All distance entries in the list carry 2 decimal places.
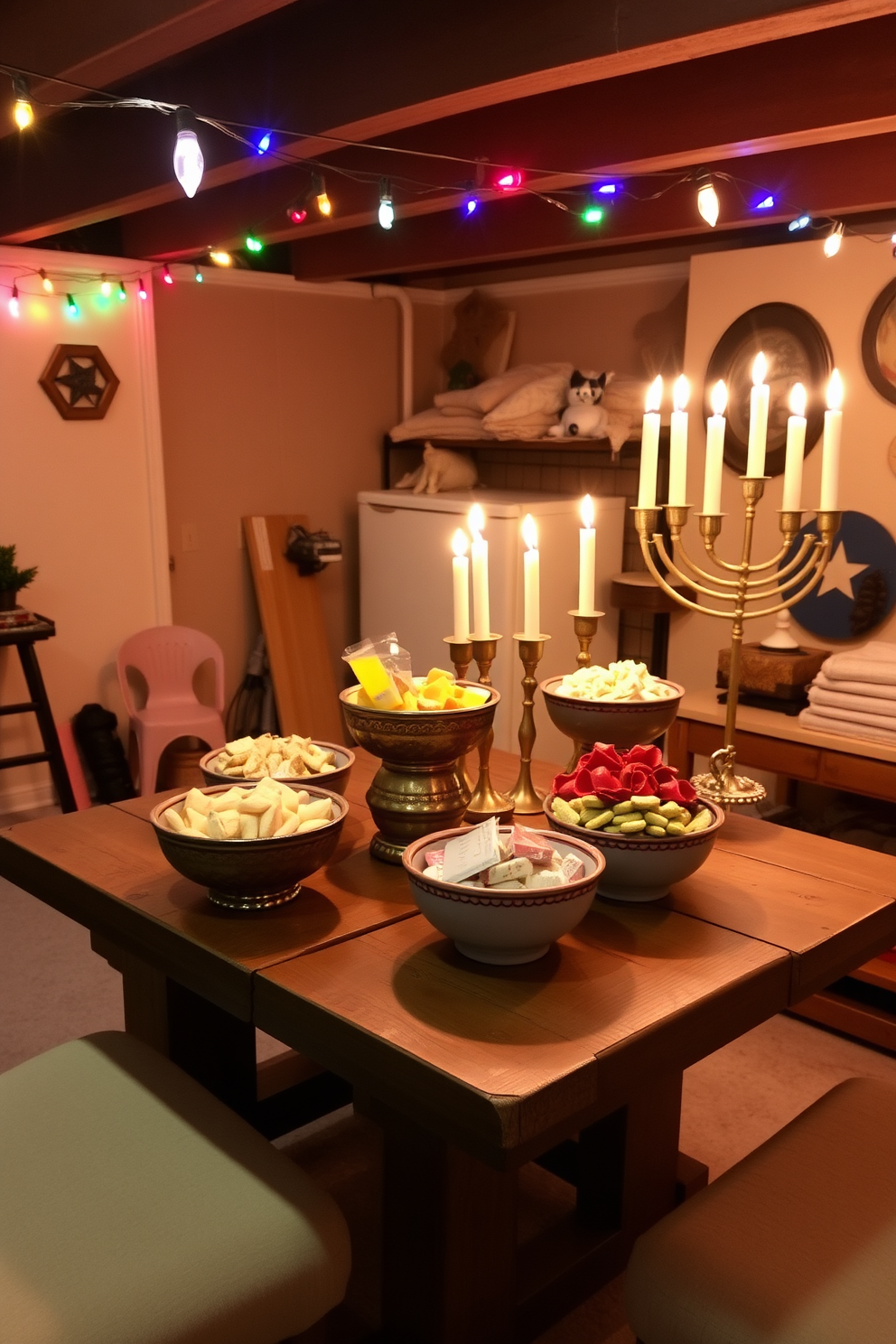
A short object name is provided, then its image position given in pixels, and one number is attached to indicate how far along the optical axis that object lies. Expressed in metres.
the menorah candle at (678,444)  1.89
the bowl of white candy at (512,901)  1.34
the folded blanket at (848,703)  2.84
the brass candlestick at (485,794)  1.88
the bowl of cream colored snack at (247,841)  1.48
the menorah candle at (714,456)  1.92
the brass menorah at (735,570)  1.88
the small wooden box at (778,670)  3.17
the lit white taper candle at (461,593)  1.89
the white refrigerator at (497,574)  4.36
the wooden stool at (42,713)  3.99
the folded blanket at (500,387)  4.75
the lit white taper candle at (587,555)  1.92
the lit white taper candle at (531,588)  1.85
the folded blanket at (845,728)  2.85
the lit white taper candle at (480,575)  1.84
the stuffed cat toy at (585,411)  4.38
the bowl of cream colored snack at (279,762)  1.82
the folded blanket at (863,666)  2.87
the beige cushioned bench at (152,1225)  1.24
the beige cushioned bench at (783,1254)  1.26
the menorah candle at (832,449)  1.85
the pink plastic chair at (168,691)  4.30
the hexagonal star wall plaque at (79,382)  4.25
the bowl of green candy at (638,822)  1.55
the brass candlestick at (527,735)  1.87
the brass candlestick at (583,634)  1.93
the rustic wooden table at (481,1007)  1.22
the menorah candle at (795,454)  1.87
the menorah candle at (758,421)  1.86
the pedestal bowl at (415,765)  1.68
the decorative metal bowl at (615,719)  1.86
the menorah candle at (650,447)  1.86
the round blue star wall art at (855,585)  3.55
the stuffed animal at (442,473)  4.87
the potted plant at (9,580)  3.97
